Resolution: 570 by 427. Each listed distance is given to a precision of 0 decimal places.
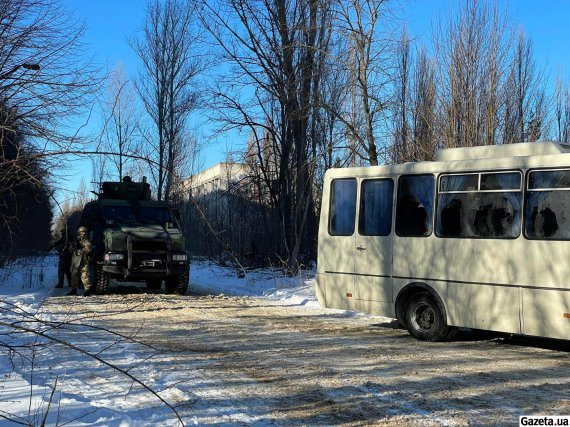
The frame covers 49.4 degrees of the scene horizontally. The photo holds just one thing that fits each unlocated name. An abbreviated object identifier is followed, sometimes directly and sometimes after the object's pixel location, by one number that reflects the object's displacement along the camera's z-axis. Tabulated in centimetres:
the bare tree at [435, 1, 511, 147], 1822
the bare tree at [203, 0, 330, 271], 2186
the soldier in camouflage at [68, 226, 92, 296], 1564
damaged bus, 832
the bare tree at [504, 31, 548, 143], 1881
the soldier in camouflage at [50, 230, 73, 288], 1780
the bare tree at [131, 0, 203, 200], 3756
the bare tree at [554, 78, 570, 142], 2428
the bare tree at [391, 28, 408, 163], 2088
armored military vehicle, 1578
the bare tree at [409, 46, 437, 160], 1975
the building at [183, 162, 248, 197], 2805
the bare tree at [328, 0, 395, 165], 1728
